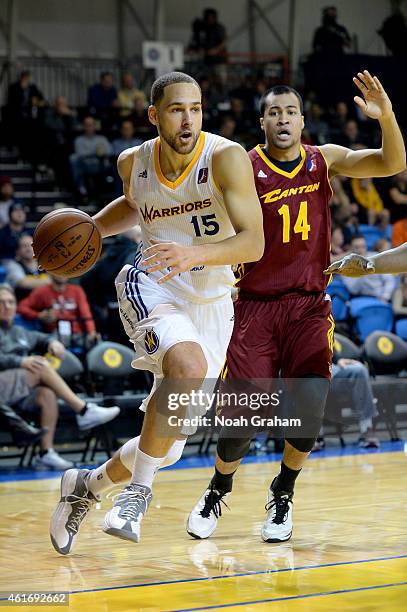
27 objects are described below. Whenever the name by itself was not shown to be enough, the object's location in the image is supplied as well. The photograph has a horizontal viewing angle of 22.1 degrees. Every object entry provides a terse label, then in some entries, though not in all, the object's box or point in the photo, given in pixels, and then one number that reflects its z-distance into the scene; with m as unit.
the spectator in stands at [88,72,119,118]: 18.03
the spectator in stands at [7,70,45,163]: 16.23
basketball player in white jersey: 4.50
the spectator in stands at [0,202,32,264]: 11.90
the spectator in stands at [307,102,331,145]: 17.80
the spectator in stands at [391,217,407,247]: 13.63
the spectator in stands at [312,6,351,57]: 20.84
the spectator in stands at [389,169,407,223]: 16.27
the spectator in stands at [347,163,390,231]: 16.31
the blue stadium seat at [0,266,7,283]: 11.50
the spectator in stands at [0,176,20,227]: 13.42
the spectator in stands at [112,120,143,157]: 15.78
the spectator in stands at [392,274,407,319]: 11.71
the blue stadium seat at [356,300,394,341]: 11.73
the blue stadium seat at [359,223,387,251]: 15.11
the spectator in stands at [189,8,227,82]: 20.61
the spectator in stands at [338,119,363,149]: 17.80
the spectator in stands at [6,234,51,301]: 10.71
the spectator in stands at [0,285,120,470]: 9.05
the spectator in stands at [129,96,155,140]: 16.95
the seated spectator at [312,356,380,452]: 10.10
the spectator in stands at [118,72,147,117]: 18.05
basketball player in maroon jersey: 5.51
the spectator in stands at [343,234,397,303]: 12.31
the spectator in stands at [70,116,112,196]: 14.98
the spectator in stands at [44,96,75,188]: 16.08
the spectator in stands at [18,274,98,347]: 10.20
